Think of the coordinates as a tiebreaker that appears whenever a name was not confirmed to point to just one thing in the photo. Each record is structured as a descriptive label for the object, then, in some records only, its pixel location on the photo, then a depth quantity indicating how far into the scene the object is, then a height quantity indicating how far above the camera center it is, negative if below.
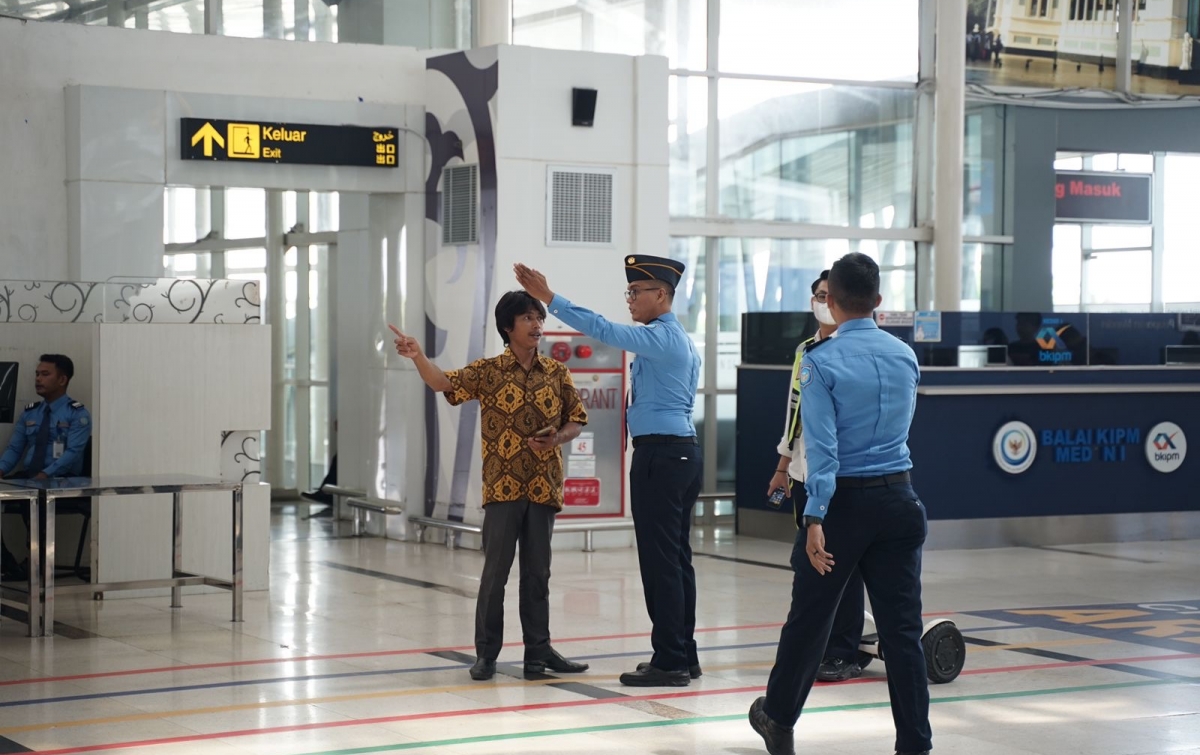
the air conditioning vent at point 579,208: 11.49 +1.01
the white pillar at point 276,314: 15.58 +0.27
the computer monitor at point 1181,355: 12.56 -0.06
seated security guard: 9.30 -0.54
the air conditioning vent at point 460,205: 11.62 +1.03
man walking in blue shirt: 4.87 -0.46
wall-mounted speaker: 11.50 +1.75
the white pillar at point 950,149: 14.67 +1.86
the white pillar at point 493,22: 12.45 +2.56
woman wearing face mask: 6.43 -1.12
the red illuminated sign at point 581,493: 11.73 -1.12
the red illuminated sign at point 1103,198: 16.11 +1.56
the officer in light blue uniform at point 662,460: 6.41 -0.48
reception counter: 11.50 -0.81
